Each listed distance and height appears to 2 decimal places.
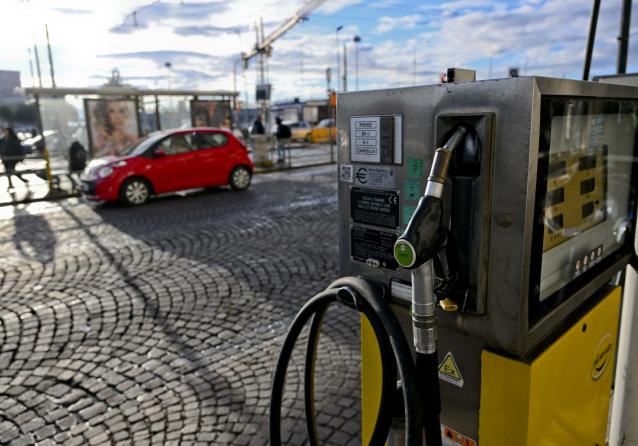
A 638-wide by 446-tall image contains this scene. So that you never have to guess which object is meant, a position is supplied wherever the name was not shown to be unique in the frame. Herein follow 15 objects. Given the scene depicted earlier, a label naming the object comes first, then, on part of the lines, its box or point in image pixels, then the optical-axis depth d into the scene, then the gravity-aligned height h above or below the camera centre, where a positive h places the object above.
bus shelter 13.89 +0.23
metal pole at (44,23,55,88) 27.91 +3.58
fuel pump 1.41 -0.44
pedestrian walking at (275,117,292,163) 18.58 -0.60
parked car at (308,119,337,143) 35.88 -1.22
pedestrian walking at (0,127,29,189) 13.30 -0.68
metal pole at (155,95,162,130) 16.33 +0.19
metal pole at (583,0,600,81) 2.74 +0.41
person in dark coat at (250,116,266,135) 18.11 -0.33
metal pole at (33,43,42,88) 42.81 +5.22
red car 10.69 -1.00
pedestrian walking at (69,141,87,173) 13.29 -0.90
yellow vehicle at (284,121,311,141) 36.78 -0.89
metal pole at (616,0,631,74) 3.30 +0.49
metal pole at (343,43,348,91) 47.50 +4.23
